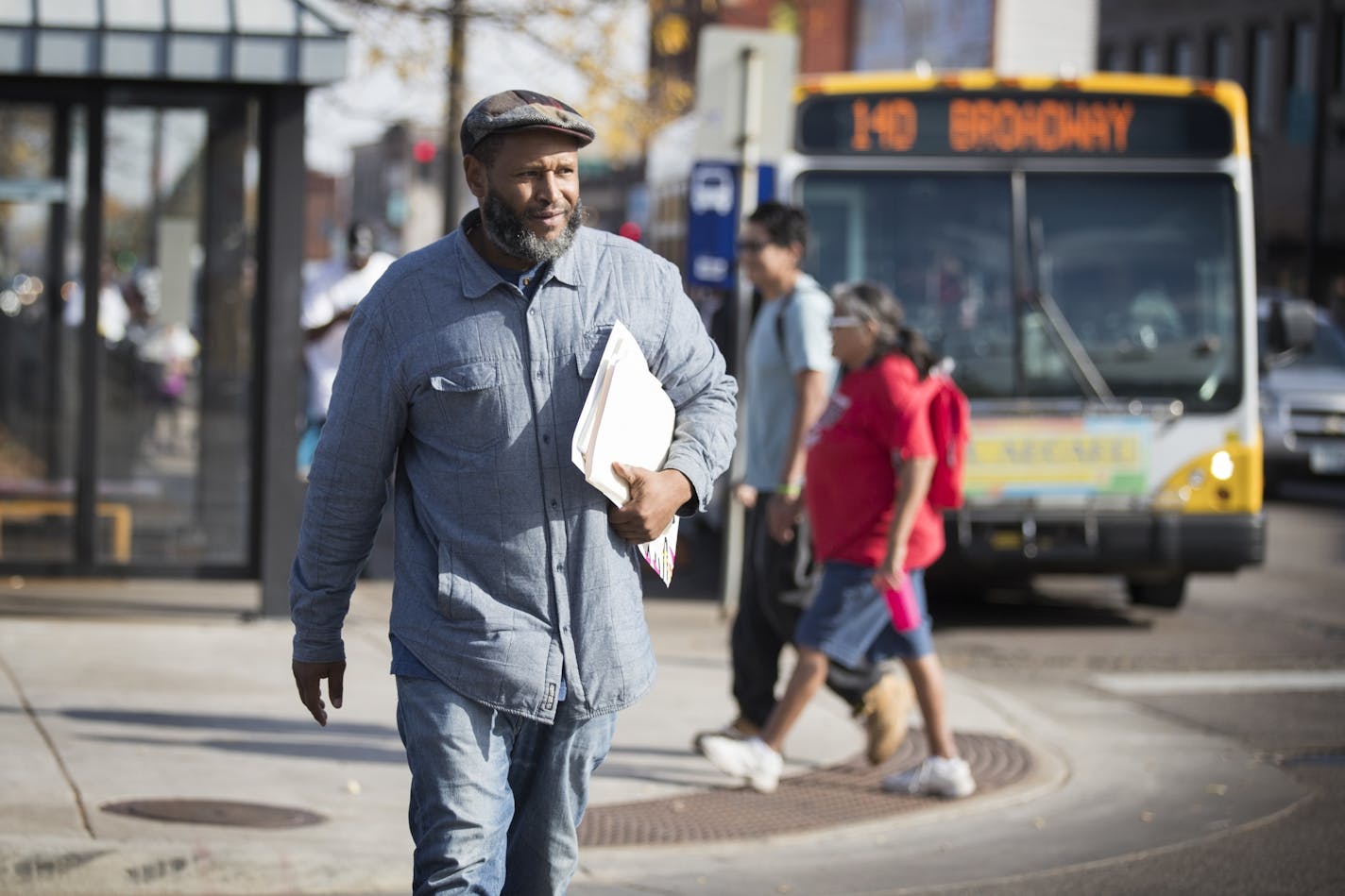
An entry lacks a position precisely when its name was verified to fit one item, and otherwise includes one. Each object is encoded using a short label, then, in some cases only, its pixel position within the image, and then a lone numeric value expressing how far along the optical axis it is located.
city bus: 21.84
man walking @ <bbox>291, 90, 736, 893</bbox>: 7.20
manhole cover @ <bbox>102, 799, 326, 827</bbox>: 11.91
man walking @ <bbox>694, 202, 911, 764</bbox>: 14.44
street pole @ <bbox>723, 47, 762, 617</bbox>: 21.86
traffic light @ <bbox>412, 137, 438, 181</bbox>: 45.87
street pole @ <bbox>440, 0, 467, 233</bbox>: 30.15
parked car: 39.53
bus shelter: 19.50
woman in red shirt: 13.34
